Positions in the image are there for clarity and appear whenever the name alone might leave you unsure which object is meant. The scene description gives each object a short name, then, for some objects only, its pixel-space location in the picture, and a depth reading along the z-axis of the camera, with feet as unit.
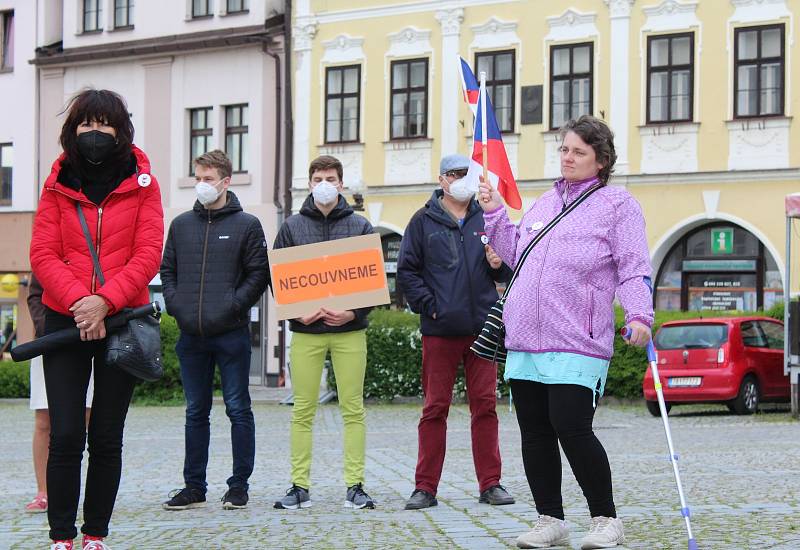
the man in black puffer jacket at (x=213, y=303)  29.53
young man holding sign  29.50
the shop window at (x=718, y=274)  94.58
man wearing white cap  29.09
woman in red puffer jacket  21.30
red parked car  68.59
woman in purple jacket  22.33
